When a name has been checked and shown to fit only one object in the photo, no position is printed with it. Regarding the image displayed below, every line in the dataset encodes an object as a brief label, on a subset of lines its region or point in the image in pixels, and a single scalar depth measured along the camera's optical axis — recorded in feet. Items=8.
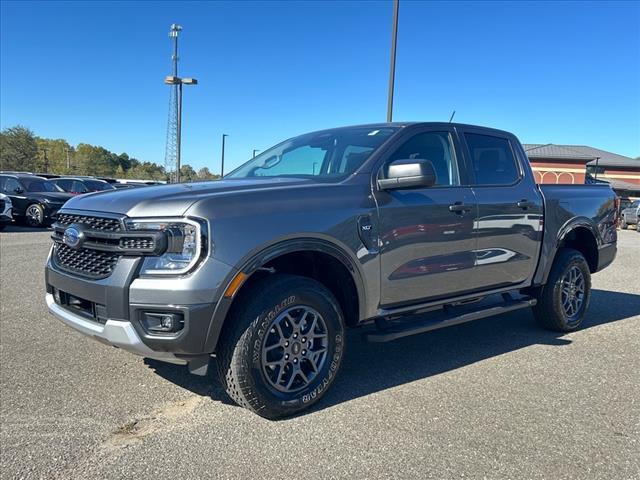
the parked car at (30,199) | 54.75
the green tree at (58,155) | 262.67
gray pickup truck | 9.31
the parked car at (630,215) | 92.67
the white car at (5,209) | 47.21
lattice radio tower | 106.15
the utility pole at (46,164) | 234.91
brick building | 165.22
